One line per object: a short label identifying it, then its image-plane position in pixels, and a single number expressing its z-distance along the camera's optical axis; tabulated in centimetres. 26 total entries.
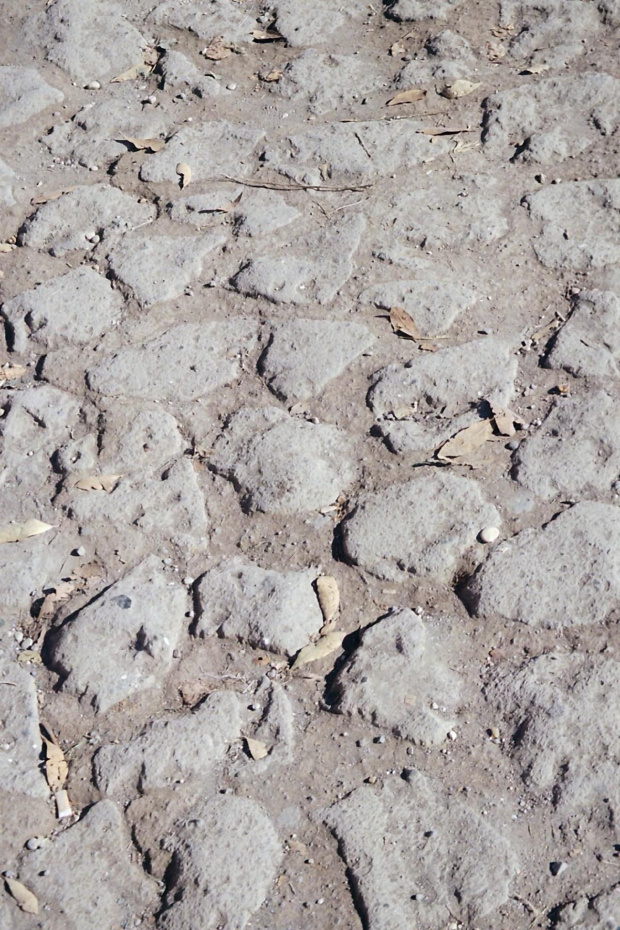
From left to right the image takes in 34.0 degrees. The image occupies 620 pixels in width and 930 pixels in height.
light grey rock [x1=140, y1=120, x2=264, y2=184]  328
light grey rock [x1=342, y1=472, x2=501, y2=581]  228
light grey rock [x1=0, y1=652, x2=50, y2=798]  206
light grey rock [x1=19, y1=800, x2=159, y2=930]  187
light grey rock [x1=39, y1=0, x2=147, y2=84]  371
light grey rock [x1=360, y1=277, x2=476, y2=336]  274
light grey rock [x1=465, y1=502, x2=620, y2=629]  215
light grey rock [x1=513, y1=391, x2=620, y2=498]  235
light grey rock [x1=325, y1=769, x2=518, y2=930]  182
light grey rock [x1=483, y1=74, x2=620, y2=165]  315
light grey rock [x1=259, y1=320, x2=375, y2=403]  266
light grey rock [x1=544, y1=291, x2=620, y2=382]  257
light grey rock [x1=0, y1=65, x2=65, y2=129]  356
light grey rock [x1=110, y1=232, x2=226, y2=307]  294
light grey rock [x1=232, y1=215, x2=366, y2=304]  287
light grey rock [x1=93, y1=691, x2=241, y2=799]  203
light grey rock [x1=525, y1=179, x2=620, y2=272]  284
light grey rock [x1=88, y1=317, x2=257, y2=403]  271
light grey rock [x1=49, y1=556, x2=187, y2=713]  217
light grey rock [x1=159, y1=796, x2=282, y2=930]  184
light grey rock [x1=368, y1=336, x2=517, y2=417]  257
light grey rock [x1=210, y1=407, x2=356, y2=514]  243
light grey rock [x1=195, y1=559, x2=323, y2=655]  221
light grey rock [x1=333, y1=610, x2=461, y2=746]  205
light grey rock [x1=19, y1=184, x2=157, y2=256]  315
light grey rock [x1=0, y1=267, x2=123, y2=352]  288
